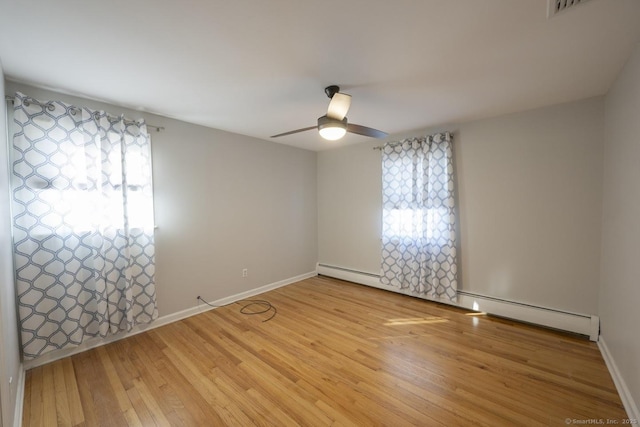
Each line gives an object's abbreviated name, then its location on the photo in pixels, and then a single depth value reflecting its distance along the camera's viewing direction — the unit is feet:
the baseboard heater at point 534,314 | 7.82
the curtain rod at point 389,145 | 11.62
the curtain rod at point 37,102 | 6.32
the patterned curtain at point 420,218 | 10.30
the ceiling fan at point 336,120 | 6.33
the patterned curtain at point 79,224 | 6.50
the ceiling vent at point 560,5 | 3.96
